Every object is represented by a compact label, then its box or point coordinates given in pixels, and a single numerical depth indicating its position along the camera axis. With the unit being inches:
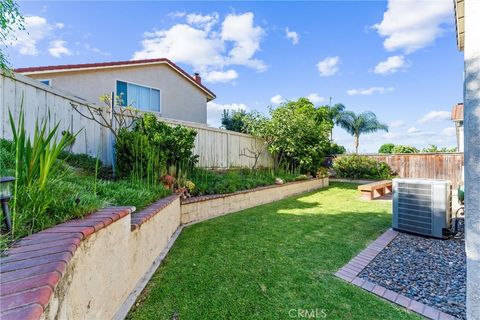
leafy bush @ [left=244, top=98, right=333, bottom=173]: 382.9
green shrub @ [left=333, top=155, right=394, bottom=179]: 490.6
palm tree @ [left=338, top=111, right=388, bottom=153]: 764.6
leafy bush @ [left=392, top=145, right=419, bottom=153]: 676.7
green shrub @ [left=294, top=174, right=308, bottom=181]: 373.7
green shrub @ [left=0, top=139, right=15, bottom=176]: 99.7
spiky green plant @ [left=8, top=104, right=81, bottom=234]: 77.7
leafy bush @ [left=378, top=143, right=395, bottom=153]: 730.2
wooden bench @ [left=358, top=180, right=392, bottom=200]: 309.0
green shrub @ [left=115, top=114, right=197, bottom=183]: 178.4
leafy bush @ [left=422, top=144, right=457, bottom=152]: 614.5
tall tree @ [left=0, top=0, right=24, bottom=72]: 129.3
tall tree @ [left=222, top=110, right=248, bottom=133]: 536.1
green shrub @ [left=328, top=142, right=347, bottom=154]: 569.5
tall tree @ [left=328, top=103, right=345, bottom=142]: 790.5
